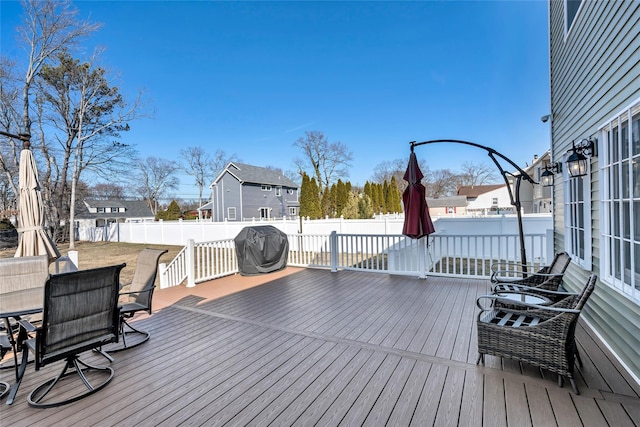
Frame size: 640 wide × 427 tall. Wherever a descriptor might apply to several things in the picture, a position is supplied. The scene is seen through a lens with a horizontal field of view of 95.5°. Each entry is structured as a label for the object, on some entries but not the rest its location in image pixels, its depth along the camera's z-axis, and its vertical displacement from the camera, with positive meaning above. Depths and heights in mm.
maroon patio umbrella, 5195 -30
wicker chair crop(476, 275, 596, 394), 2197 -1066
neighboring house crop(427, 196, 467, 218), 35625 +456
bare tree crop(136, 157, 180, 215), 37850 +4899
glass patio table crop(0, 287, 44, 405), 2333 -877
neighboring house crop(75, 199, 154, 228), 33938 +931
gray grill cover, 6656 -830
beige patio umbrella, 3744 +52
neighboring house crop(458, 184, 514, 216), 38938 +1616
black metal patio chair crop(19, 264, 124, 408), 2158 -850
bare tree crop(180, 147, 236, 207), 35375 +6358
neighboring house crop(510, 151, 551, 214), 19297 +998
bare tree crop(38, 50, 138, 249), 15531 +6109
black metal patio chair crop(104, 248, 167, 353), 3212 -860
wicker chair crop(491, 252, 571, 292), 3354 -906
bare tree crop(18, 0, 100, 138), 13125 +8932
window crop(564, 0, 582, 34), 4148 +2790
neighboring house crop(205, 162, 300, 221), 25375 +1882
